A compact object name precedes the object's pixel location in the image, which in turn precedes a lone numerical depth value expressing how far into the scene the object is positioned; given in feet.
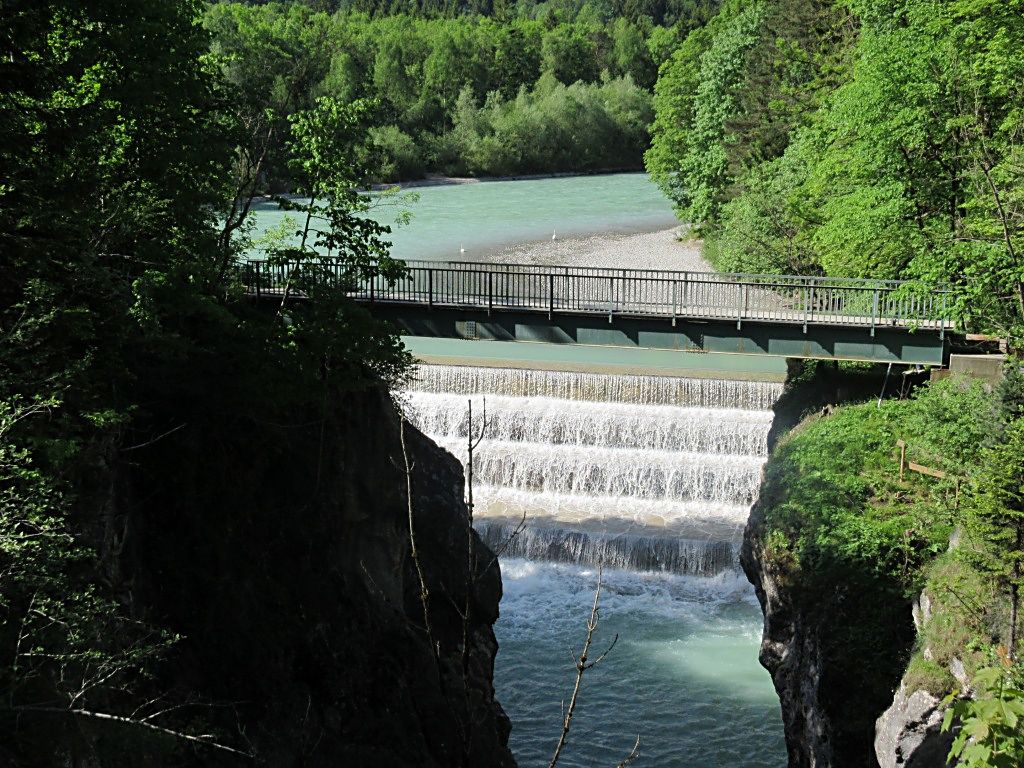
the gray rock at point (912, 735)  55.16
